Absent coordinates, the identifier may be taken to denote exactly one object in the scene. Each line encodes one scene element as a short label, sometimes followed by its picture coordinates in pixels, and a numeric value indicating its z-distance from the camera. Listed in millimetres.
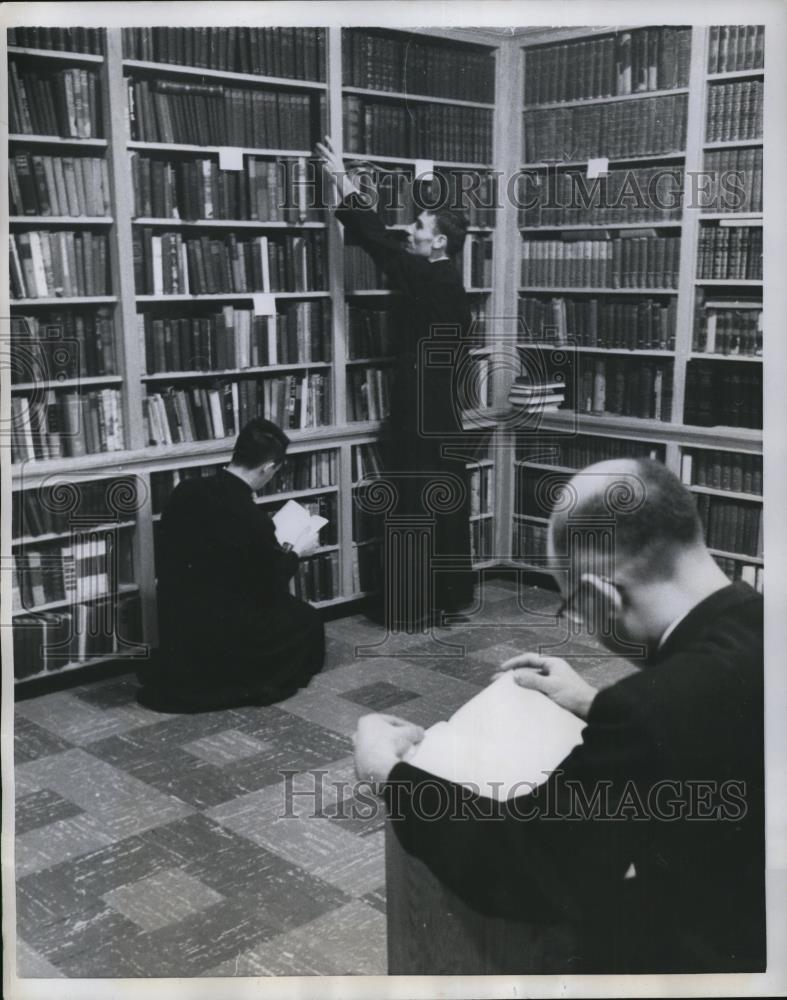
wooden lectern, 2195
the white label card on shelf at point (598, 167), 4449
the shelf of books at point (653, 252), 4309
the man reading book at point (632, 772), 2119
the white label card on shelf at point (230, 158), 4102
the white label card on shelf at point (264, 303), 4344
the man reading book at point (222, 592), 4012
